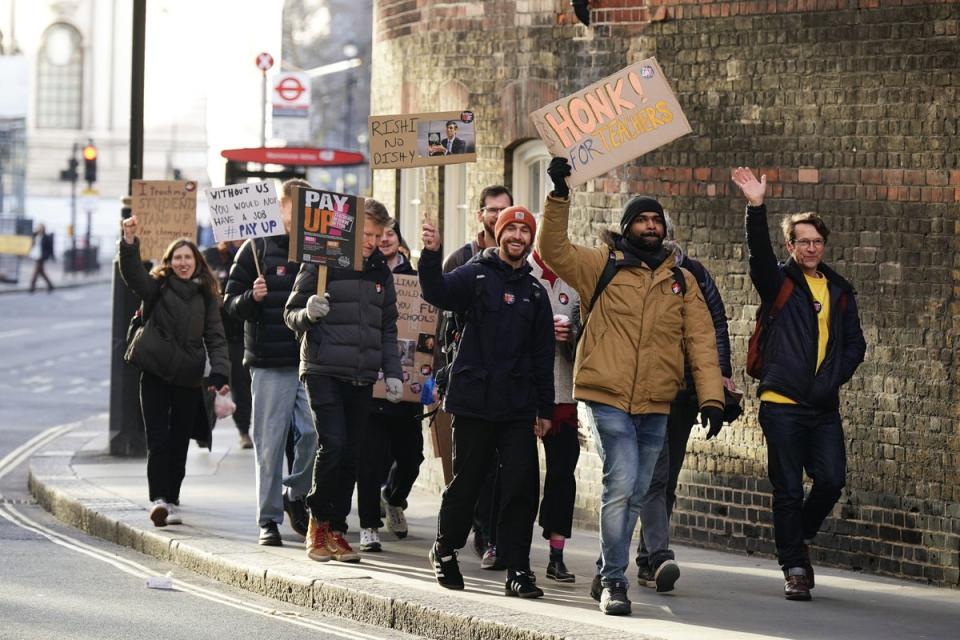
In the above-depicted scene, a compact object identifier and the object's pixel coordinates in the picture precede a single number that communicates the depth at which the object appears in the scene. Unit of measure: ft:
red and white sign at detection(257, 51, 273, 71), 124.26
